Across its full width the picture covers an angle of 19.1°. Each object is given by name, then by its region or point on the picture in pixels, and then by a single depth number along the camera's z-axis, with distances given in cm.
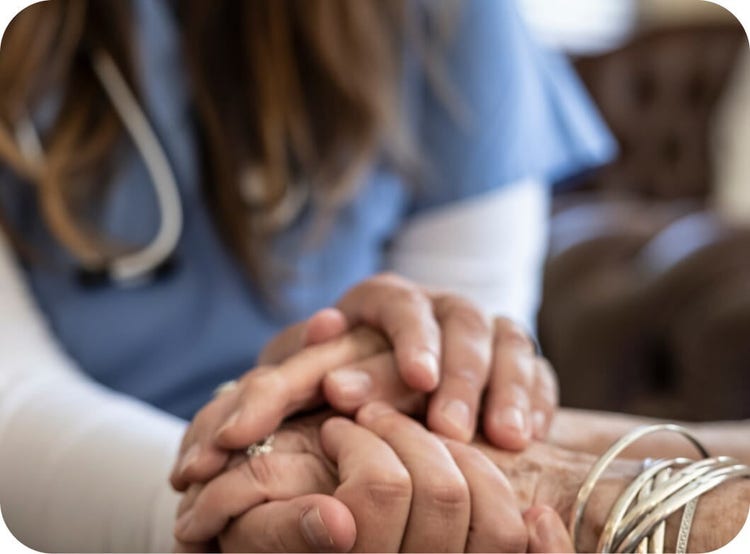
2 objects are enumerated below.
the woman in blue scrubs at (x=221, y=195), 92
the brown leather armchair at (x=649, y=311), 151
